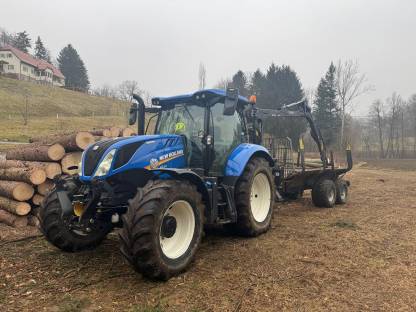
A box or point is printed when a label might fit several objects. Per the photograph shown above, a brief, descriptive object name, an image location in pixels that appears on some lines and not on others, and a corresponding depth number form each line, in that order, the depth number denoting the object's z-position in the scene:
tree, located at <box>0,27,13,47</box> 90.19
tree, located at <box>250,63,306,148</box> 44.59
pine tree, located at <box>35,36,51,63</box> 85.25
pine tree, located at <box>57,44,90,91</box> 74.38
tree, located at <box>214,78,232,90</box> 77.64
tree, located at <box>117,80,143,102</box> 82.55
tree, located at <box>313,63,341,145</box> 44.16
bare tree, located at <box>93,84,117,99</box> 89.68
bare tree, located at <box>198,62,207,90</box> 63.88
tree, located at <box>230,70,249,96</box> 61.22
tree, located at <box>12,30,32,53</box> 79.44
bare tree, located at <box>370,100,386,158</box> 48.31
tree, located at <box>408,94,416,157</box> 50.29
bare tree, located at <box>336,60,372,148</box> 44.25
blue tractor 4.22
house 64.50
